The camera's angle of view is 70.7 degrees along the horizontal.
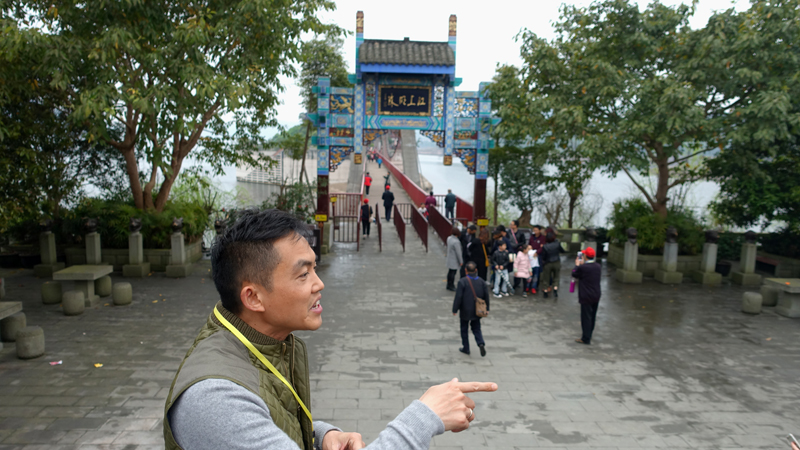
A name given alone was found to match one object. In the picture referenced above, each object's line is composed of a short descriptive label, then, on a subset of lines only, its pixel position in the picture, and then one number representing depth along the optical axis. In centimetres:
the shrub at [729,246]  1450
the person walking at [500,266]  1078
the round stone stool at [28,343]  697
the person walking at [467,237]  1221
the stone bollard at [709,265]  1247
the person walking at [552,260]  1109
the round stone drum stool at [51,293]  958
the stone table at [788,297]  973
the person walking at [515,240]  1159
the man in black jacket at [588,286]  795
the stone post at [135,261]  1200
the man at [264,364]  130
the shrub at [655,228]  1302
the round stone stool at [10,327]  754
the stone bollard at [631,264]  1253
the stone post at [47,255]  1189
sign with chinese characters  1543
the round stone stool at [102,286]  1016
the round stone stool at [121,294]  967
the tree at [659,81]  1067
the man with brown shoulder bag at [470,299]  732
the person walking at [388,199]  2073
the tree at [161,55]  924
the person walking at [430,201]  1938
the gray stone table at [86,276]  941
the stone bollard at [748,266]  1258
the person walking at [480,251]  1080
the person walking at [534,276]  1126
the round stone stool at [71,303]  895
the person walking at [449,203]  1990
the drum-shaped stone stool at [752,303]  998
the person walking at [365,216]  1742
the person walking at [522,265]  1096
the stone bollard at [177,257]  1217
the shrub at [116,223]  1245
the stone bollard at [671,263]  1252
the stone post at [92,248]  1165
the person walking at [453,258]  1112
